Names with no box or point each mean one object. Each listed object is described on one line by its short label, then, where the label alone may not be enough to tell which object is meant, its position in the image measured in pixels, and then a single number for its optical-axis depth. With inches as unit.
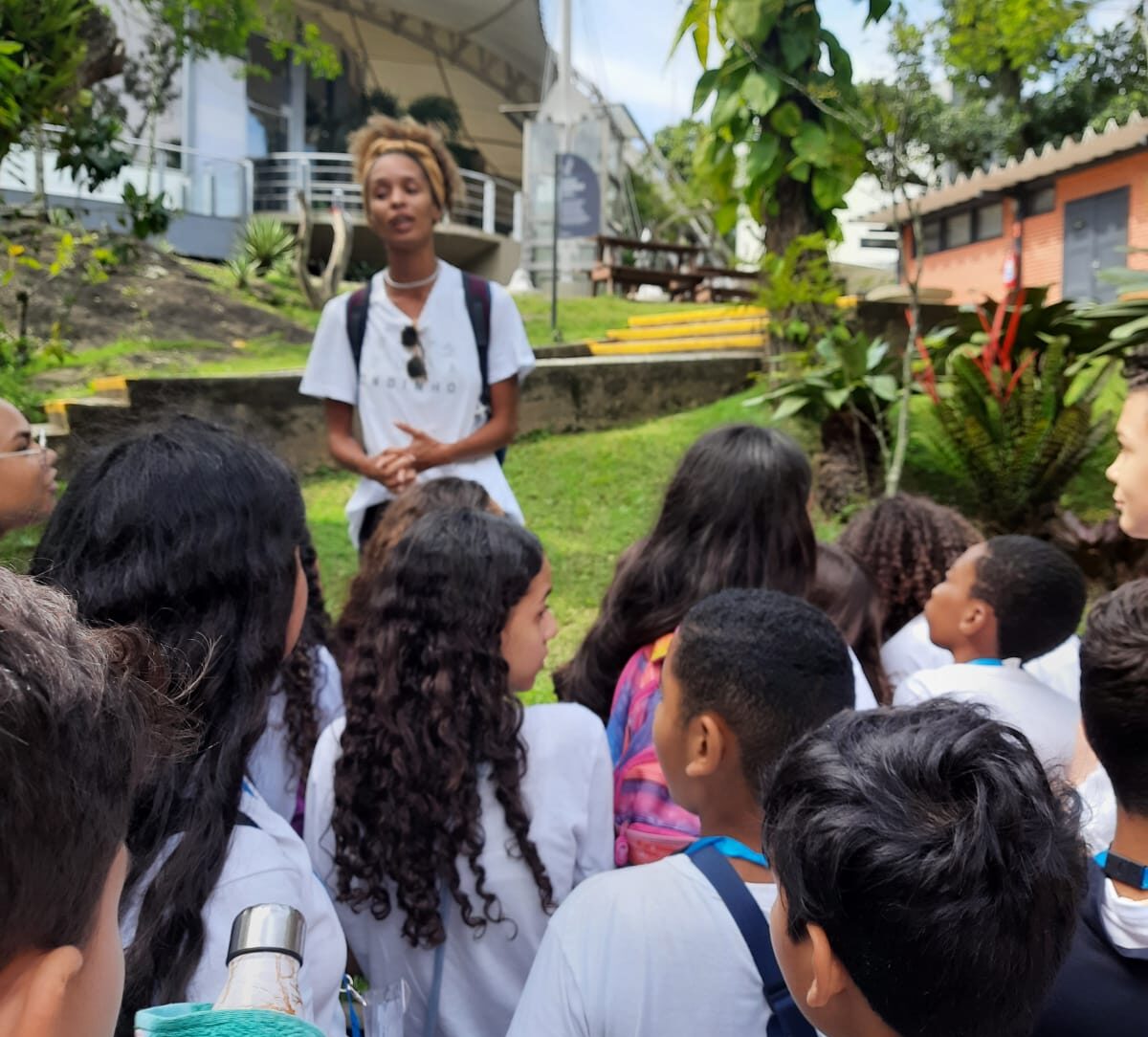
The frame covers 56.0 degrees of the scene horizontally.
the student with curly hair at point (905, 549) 131.9
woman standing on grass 132.3
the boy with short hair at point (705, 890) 50.2
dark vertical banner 635.5
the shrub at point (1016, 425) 227.3
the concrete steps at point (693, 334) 391.5
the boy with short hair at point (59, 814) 25.7
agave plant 567.8
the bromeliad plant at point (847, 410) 255.0
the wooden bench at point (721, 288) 528.4
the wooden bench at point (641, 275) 606.5
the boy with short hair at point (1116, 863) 51.3
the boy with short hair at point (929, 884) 41.0
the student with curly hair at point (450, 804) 68.3
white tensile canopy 968.3
